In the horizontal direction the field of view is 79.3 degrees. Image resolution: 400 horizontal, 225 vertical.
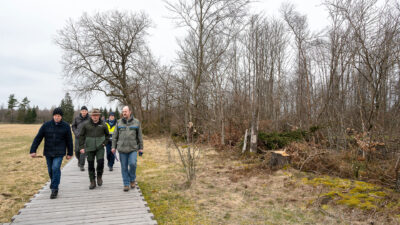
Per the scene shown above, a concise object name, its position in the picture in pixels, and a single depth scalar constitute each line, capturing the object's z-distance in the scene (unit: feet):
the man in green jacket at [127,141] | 17.63
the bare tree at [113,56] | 76.28
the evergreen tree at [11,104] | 268.21
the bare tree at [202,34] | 46.85
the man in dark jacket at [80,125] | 24.66
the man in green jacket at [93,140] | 18.07
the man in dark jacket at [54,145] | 16.15
